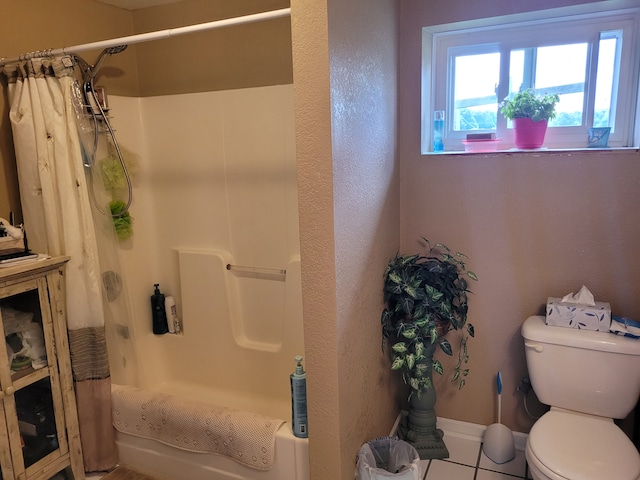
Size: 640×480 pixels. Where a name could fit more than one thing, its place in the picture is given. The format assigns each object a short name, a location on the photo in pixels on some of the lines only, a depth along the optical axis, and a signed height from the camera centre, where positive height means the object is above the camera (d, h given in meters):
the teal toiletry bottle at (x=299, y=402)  1.74 -0.86
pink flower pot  2.05 +0.09
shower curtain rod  1.56 +0.45
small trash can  1.71 -1.12
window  1.99 +0.35
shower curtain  1.93 -0.12
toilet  1.57 -0.94
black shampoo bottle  2.72 -0.83
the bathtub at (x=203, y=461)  1.77 -1.20
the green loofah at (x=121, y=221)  2.42 -0.29
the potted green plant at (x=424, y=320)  1.96 -0.67
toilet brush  2.14 -1.26
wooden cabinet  1.75 -0.79
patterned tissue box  1.85 -0.62
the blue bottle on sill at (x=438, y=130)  2.25 +0.12
